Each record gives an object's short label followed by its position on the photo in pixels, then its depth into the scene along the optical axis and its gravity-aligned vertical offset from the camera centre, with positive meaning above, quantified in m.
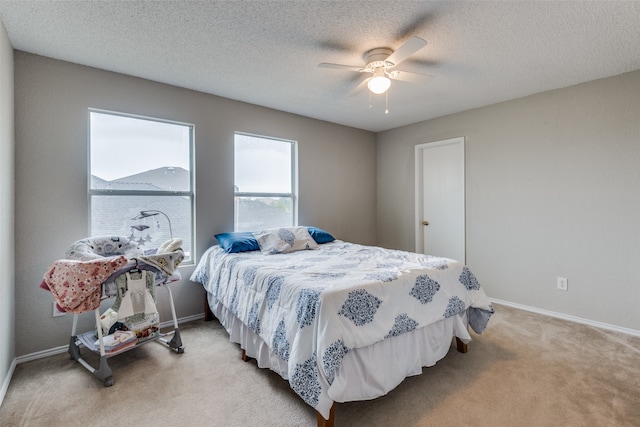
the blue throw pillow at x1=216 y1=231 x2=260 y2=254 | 2.96 -0.29
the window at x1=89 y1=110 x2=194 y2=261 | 2.76 +0.34
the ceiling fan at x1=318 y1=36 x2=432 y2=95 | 2.13 +1.15
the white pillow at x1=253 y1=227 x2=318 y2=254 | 3.12 -0.30
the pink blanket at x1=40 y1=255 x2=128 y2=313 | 1.92 -0.44
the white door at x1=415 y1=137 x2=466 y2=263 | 4.08 +0.19
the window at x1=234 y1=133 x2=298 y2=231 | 3.64 +0.38
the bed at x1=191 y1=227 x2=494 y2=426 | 1.58 -0.65
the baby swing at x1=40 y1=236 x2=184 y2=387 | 1.94 -0.52
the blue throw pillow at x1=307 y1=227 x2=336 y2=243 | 3.66 -0.29
